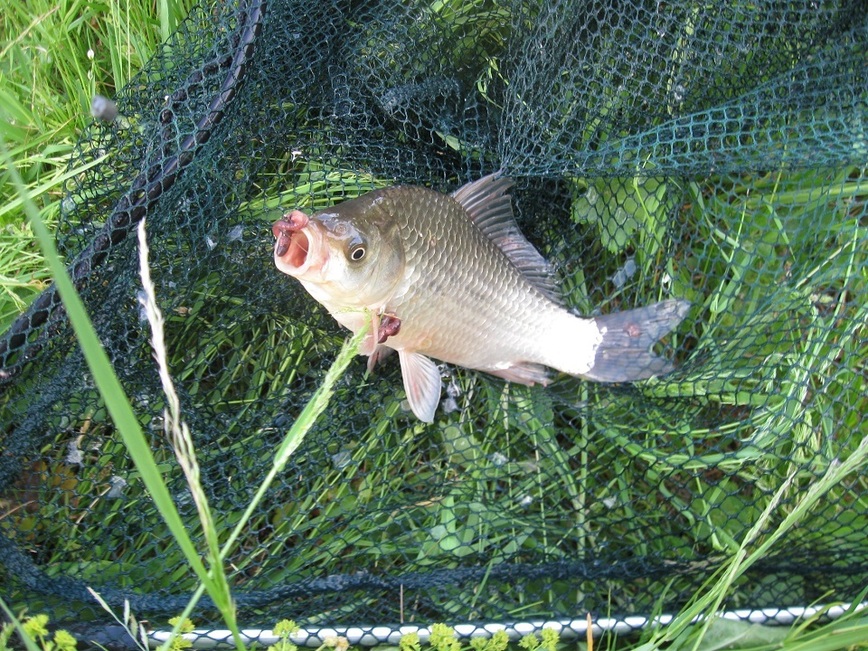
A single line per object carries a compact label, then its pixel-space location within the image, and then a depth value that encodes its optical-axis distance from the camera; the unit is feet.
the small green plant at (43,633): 1.45
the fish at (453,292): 1.56
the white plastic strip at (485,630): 1.67
